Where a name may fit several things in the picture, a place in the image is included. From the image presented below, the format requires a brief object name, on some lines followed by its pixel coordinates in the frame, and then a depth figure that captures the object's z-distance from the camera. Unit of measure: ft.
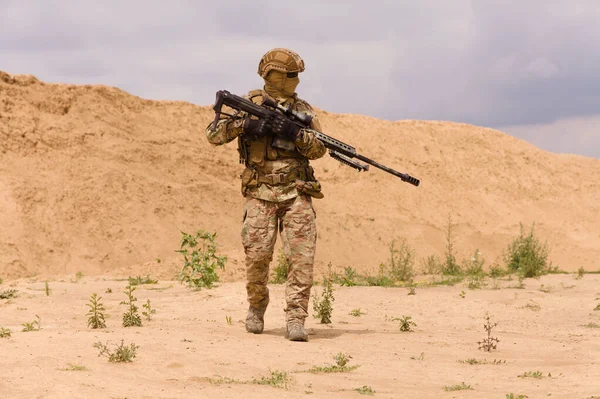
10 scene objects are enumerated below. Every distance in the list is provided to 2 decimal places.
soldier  41.60
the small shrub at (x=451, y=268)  82.13
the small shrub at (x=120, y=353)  32.60
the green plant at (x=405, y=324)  46.93
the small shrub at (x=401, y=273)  73.87
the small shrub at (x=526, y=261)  74.39
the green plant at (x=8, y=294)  57.93
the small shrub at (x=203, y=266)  63.45
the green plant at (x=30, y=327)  40.06
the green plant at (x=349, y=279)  67.39
